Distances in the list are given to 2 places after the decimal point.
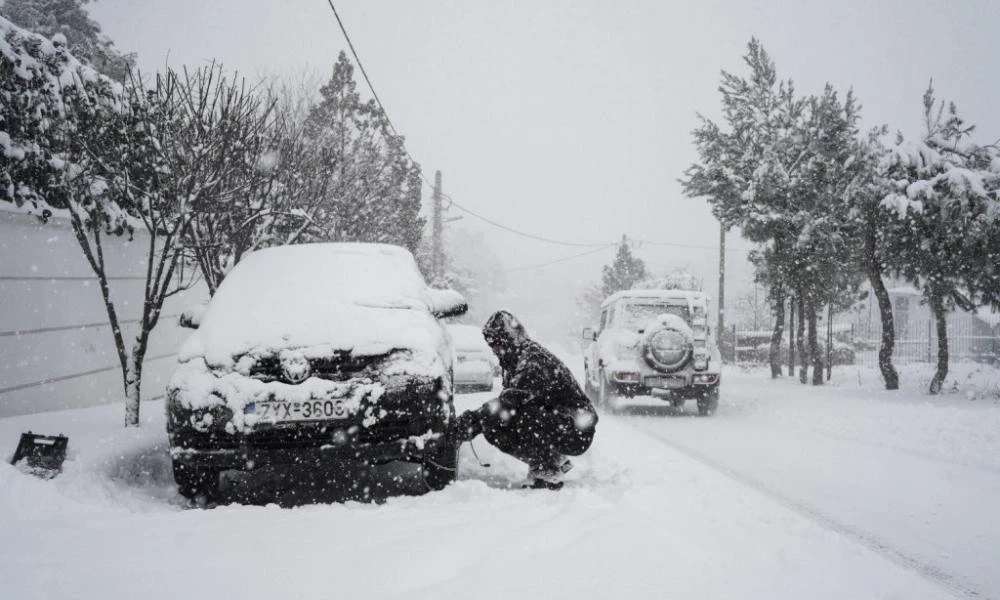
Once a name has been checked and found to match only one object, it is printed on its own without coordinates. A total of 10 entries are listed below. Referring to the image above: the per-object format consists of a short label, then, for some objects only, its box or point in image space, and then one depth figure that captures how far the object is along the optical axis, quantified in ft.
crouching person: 14.37
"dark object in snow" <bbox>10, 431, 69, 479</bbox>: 12.79
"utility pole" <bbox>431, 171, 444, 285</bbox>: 112.16
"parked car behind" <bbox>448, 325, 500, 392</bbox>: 41.75
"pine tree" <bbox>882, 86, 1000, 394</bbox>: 35.88
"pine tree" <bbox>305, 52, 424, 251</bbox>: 43.14
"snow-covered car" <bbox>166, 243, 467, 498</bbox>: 11.85
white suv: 31.48
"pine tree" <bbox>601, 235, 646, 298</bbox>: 152.25
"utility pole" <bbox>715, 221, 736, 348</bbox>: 88.89
